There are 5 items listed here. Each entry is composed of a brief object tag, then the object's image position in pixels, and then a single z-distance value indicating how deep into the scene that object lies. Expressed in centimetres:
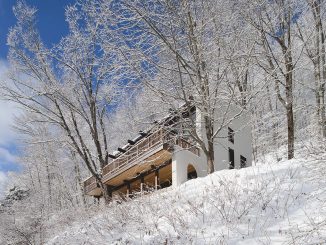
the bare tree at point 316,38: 1736
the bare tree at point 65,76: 2098
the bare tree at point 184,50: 1270
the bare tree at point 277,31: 1597
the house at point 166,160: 2109
